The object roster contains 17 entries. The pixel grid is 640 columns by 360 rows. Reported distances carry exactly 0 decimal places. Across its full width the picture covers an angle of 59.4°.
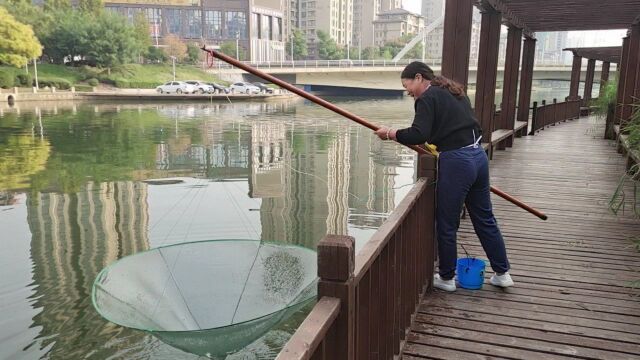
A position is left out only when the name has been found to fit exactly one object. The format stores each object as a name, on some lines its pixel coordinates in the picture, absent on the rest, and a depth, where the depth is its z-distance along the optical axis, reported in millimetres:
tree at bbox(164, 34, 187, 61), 68062
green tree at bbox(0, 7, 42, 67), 45875
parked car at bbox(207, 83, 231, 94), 51216
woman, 3418
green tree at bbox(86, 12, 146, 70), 54438
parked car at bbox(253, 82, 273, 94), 53712
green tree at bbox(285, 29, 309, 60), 101062
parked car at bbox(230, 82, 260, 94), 52684
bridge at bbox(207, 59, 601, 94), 57812
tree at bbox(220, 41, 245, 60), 76494
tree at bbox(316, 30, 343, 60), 97562
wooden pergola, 6395
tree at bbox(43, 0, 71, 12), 60875
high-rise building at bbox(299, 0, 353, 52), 125688
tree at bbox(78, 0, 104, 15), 66356
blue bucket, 4078
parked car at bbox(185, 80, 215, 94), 49562
